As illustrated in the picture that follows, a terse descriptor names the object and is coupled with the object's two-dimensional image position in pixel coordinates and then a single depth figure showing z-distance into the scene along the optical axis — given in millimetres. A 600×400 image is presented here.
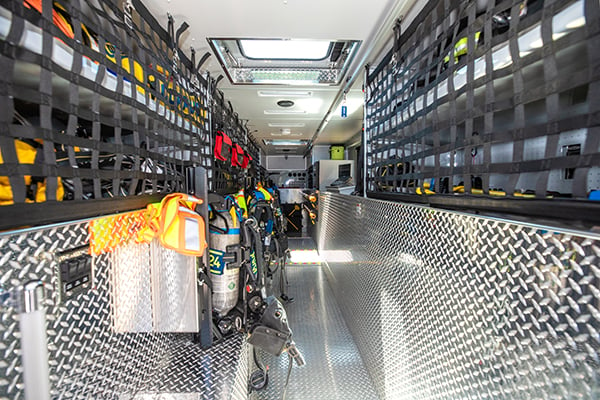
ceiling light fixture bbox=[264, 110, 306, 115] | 4422
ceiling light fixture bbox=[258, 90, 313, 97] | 3398
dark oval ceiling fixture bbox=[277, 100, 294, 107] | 3853
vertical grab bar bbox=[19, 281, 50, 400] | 494
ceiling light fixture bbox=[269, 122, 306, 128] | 5345
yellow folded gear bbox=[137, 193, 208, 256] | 1302
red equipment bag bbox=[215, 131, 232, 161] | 2666
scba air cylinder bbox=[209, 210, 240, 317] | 1965
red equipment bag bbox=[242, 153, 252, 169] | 4124
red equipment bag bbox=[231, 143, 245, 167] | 3533
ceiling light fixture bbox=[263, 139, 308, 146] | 7518
